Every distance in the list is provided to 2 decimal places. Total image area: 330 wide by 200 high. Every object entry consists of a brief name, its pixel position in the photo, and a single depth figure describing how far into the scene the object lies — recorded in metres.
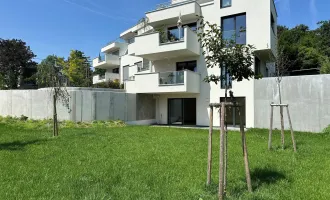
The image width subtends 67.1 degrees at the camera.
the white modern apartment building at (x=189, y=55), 17.48
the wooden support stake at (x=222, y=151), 4.28
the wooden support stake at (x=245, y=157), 4.79
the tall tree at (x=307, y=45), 28.22
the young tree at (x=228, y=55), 4.93
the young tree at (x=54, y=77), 12.05
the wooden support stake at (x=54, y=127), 11.41
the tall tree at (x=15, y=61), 46.47
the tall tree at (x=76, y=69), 46.00
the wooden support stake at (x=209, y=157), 5.00
